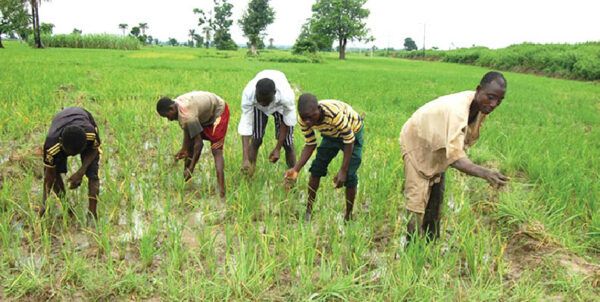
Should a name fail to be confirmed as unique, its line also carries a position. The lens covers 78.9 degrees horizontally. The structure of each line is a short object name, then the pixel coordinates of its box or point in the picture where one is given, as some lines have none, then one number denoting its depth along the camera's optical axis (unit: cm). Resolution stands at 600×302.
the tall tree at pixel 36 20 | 2444
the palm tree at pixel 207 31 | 5302
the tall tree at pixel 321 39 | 3312
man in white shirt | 315
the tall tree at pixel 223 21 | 5156
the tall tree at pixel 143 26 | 6436
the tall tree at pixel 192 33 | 6502
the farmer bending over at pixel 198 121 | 304
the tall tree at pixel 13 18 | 3005
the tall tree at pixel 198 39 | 6264
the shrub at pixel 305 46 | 2791
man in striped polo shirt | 239
